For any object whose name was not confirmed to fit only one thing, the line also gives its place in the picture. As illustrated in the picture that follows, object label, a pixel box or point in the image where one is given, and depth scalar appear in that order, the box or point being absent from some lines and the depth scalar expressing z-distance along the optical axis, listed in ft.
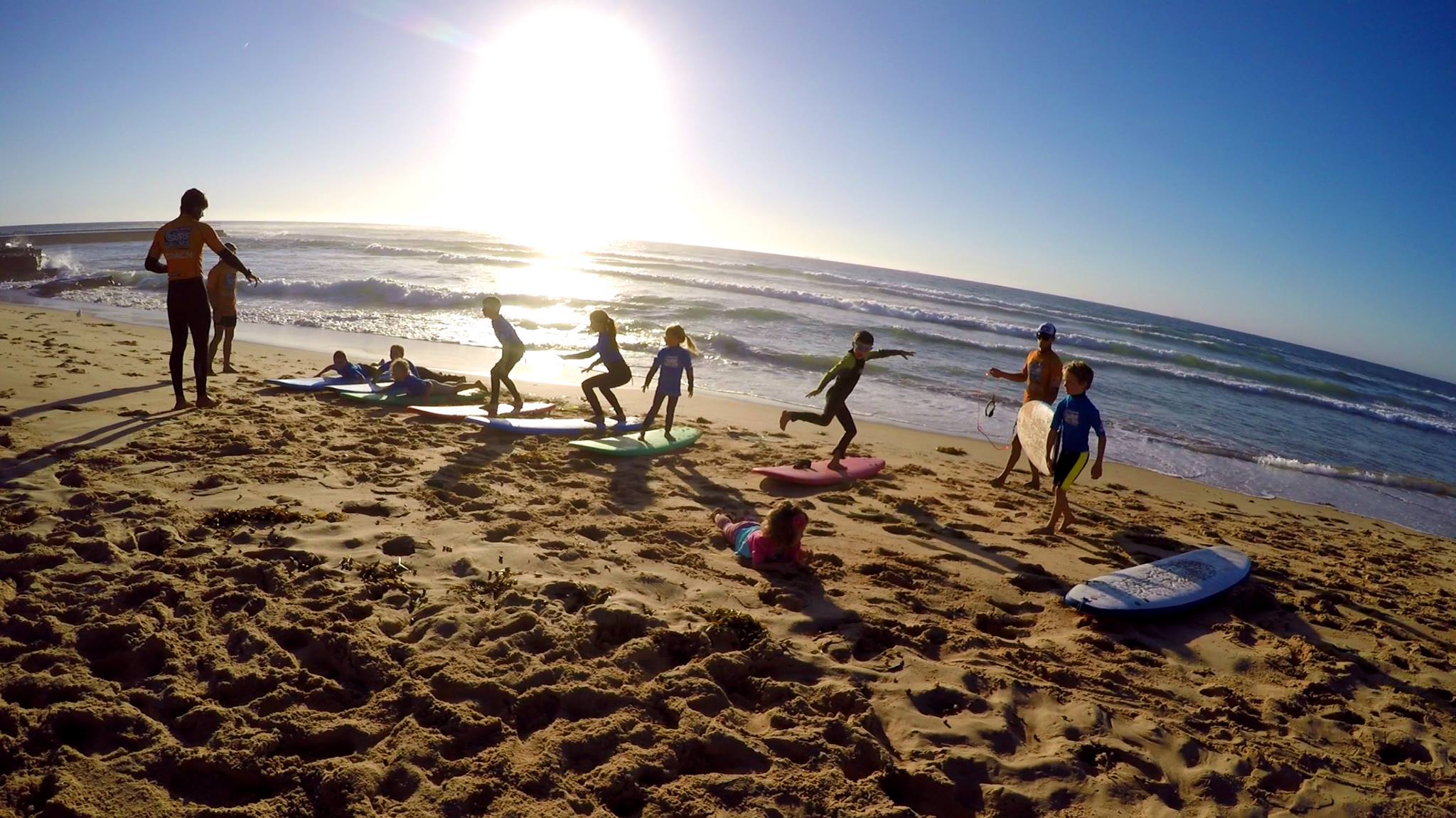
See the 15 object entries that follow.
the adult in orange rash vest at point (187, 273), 23.31
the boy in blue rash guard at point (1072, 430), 21.04
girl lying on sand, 16.24
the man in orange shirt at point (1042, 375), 26.08
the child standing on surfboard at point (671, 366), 27.89
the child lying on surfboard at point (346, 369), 32.22
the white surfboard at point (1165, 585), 15.78
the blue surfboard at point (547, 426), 27.22
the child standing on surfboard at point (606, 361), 28.37
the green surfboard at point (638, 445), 25.16
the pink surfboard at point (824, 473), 24.09
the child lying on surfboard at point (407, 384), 30.63
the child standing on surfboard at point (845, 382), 25.44
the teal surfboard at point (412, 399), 29.53
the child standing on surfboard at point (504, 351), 29.27
